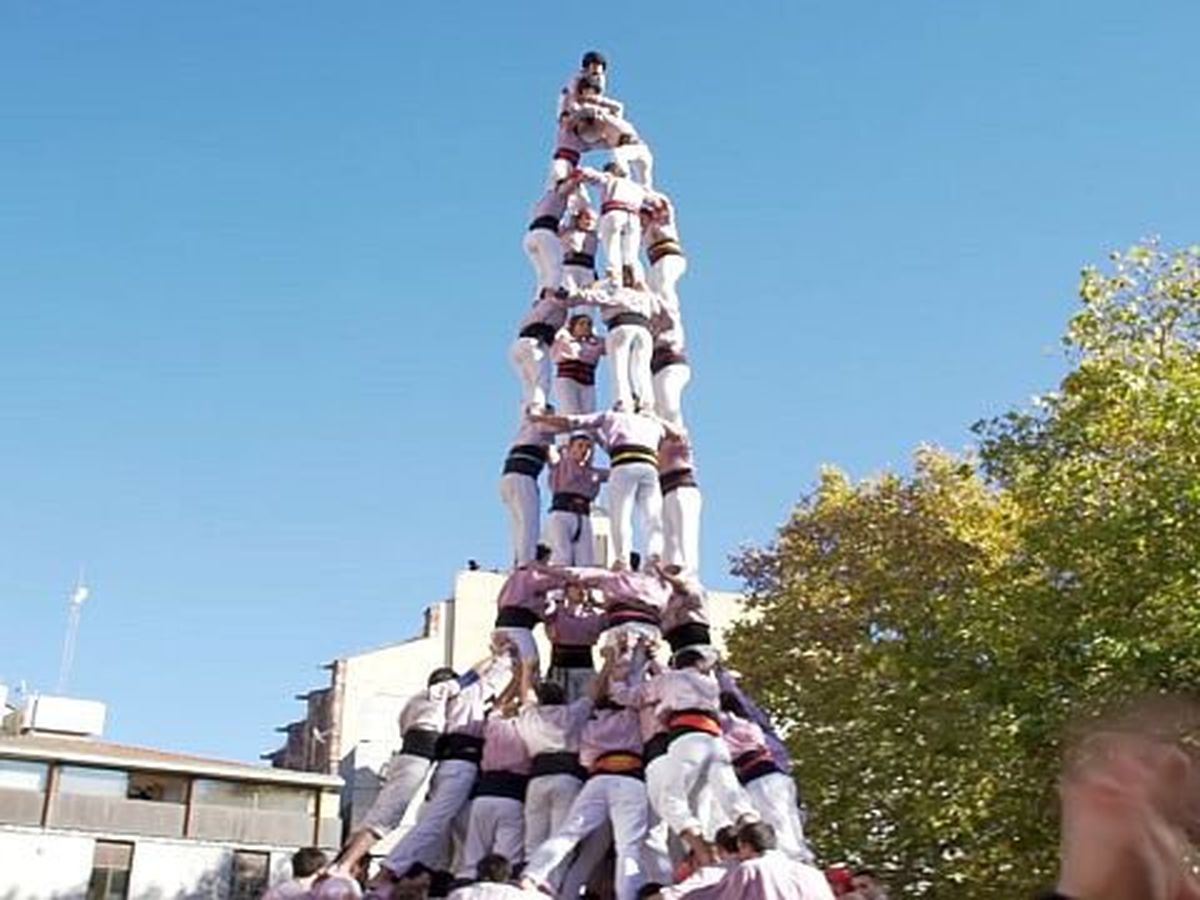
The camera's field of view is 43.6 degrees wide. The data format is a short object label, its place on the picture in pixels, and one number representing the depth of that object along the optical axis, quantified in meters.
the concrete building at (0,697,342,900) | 31.17
